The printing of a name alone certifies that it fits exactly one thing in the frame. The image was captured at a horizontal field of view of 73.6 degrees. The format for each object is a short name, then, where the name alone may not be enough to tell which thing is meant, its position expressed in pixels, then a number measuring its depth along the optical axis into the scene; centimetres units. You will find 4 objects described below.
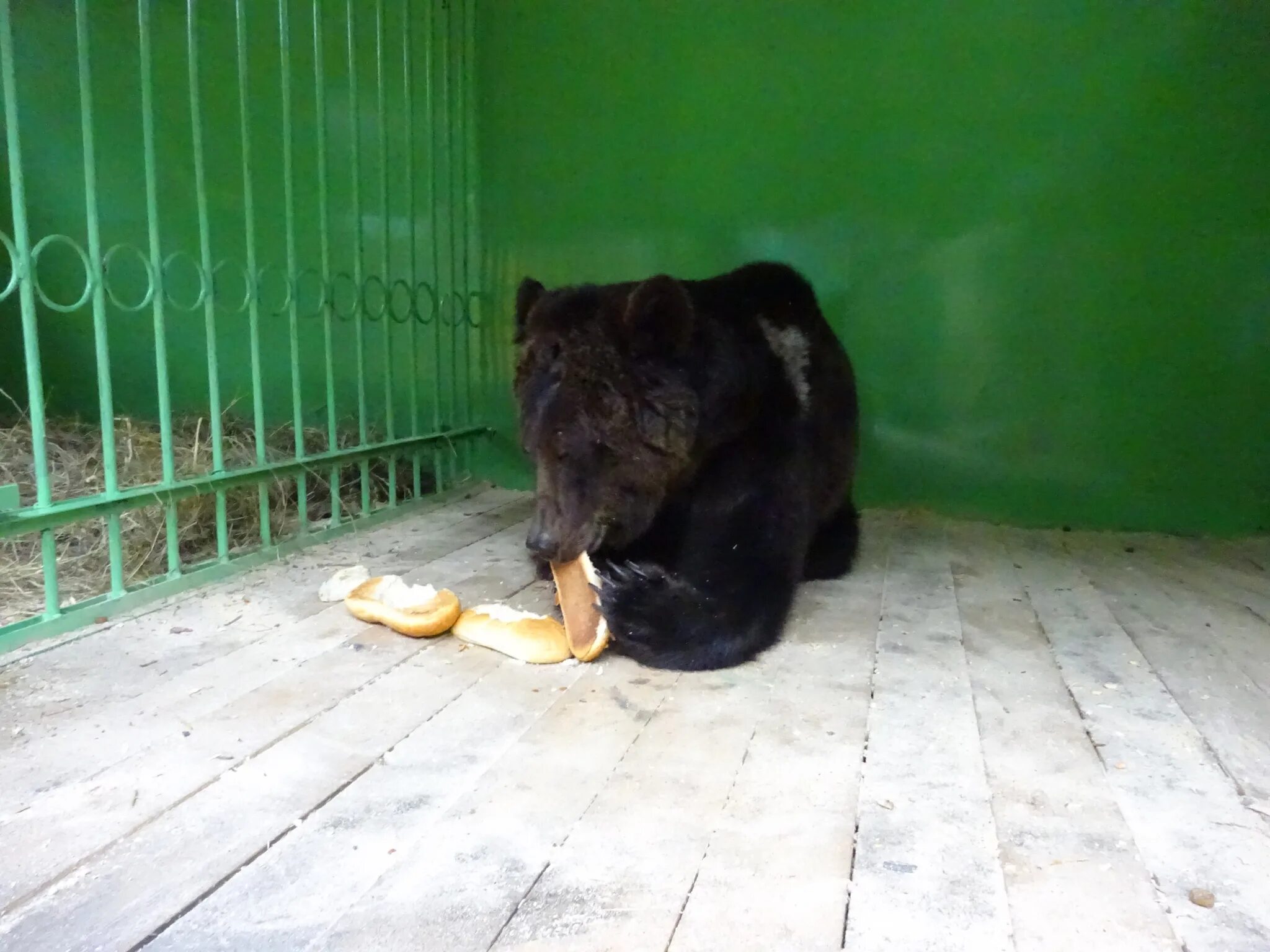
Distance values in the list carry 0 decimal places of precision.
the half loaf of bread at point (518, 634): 183
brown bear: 188
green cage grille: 327
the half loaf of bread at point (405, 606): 193
